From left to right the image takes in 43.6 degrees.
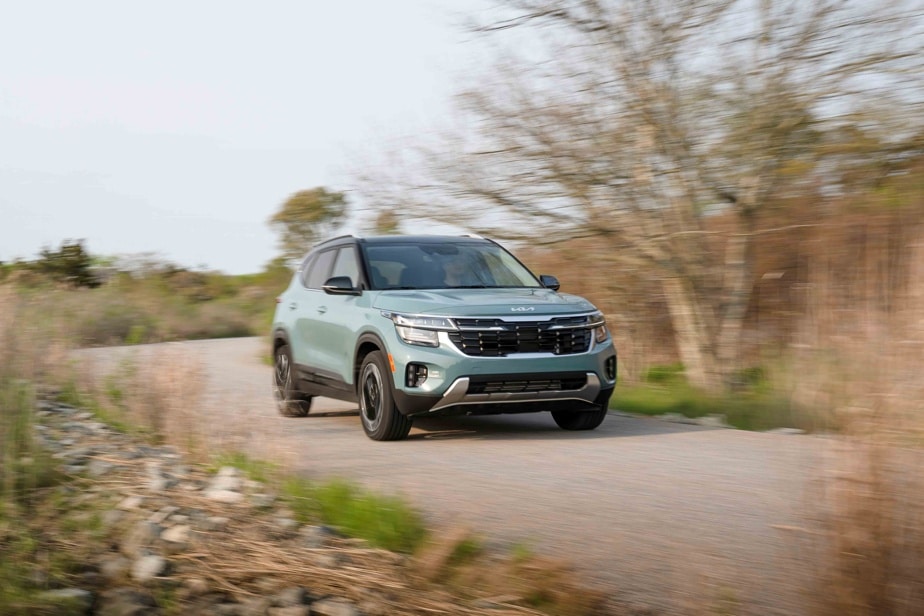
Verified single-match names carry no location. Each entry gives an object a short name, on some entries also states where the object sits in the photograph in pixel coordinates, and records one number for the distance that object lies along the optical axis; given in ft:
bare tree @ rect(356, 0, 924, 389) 41.52
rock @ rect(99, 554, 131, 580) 18.16
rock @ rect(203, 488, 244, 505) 21.27
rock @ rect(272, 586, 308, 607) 16.26
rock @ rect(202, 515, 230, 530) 19.71
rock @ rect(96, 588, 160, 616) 16.43
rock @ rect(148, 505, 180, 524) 20.34
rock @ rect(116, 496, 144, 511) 21.39
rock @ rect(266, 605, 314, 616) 15.96
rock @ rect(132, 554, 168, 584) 17.79
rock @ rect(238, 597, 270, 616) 16.16
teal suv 30.99
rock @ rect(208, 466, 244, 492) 22.07
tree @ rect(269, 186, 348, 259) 122.21
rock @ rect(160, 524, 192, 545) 19.22
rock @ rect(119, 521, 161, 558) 18.99
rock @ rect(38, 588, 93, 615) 16.17
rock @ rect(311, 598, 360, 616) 15.69
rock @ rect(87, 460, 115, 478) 24.53
